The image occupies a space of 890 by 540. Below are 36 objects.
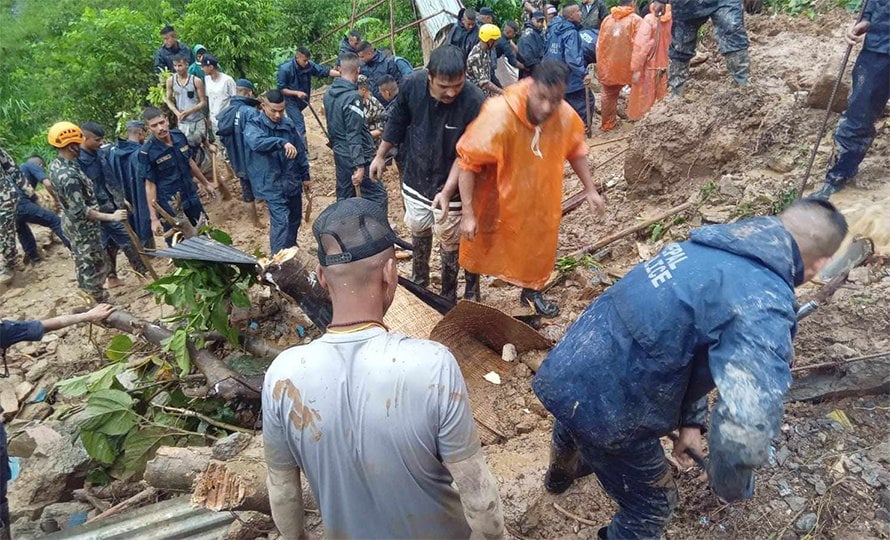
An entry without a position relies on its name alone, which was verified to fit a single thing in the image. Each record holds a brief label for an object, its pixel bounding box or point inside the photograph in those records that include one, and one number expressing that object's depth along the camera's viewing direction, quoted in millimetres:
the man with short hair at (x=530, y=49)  9117
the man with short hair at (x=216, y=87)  8195
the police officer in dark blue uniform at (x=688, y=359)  1785
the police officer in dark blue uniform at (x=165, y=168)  6254
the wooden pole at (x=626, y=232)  5176
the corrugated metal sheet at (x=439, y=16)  11312
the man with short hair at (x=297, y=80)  8789
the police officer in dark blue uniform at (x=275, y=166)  6109
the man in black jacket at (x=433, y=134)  3879
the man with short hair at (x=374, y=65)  8555
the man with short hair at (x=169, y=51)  8953
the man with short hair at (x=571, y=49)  8688
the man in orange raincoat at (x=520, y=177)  3611
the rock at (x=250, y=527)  3051
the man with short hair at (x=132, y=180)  6543
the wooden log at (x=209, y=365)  3811
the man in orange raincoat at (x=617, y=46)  8156
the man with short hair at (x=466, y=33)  9125
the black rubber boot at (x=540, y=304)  4504
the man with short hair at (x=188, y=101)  8406
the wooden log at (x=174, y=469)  3197
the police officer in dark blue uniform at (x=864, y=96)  4043
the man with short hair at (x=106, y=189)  6121
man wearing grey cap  1606
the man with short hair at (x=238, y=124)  6363
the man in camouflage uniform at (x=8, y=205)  6750
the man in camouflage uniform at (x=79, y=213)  5656
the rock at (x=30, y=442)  3920
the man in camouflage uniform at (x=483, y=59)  8664
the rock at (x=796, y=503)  2723
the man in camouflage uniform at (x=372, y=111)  7500
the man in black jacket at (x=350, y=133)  6203
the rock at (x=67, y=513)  3602
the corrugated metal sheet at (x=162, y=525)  3123
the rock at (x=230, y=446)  3217
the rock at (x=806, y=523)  2643
